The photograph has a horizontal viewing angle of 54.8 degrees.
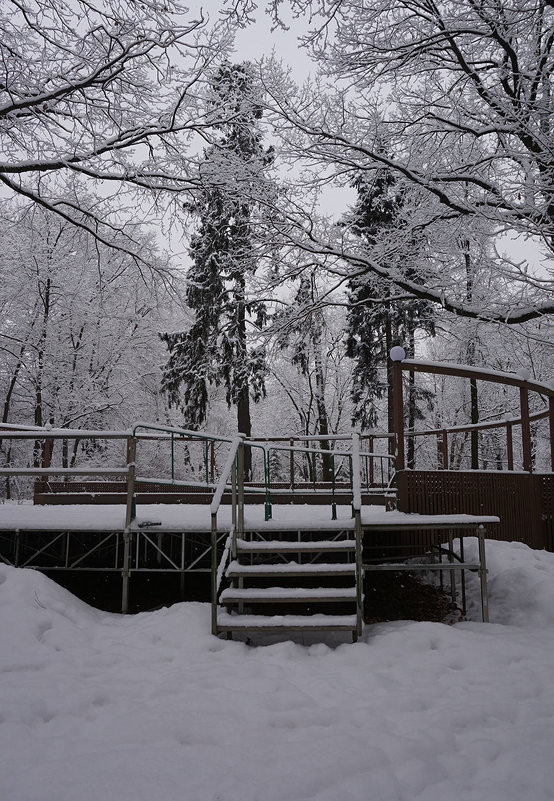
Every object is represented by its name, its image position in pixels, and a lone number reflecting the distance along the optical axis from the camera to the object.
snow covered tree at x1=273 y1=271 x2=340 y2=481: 13.95
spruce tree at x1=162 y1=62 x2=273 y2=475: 19.34
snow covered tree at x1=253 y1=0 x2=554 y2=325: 8.30
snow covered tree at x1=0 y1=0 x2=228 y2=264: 8.68
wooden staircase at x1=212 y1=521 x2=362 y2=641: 4.96
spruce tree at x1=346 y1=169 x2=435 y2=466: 19.88
